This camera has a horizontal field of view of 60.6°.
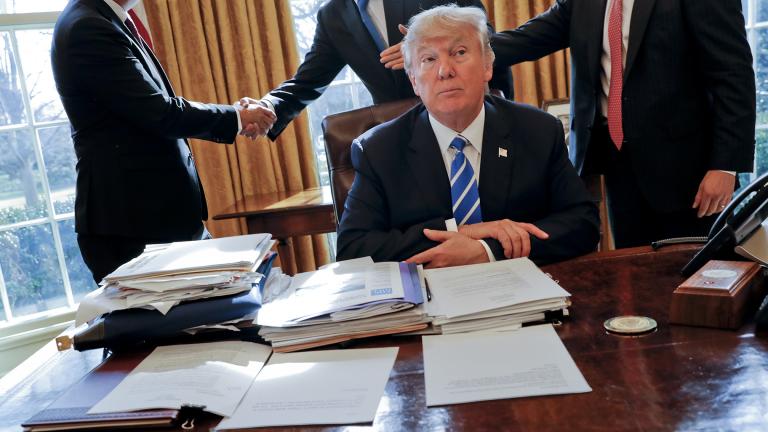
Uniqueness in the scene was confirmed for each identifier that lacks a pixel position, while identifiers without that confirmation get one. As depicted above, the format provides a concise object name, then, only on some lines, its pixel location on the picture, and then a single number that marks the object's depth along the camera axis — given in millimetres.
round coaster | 1047
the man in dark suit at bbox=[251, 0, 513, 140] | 2420
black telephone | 1212
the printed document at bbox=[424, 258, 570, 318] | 1157
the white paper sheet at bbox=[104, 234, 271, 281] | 1260
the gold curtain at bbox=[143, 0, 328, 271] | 3451
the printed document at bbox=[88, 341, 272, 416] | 972
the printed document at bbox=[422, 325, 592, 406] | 908
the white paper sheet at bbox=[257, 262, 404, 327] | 1176
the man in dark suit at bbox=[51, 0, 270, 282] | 2170
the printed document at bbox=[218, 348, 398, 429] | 914
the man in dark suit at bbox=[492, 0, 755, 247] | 2002
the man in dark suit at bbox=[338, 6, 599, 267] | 1745
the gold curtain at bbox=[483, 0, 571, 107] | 3525
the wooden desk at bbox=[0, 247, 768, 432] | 804
